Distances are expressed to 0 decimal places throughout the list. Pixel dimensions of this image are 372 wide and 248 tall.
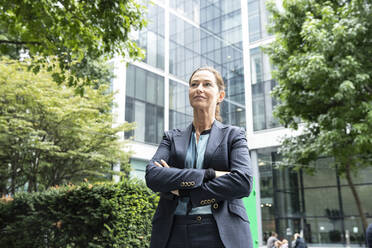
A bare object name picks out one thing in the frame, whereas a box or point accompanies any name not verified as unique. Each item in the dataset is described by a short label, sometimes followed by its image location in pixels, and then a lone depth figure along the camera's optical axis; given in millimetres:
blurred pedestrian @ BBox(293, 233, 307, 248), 14188
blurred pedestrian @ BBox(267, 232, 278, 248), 14969
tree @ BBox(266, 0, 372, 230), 9406
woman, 1854
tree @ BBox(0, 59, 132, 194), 13195
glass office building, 21188
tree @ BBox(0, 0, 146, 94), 6754
